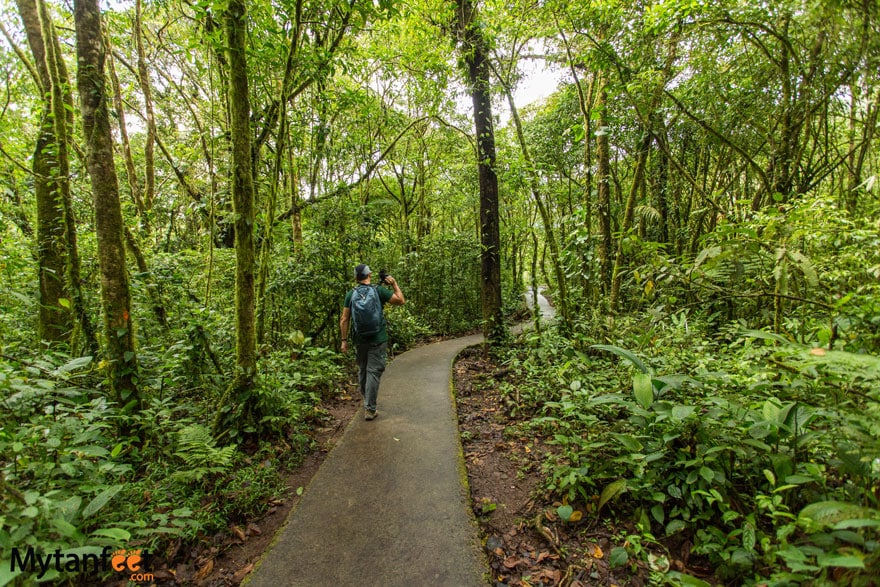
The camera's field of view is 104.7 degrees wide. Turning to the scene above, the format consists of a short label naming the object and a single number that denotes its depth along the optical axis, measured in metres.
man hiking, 4.61
